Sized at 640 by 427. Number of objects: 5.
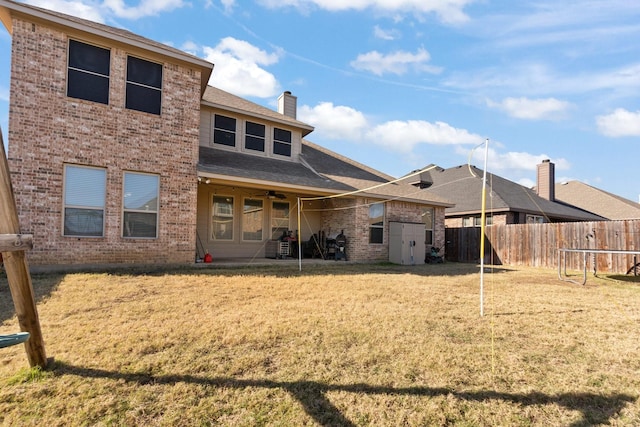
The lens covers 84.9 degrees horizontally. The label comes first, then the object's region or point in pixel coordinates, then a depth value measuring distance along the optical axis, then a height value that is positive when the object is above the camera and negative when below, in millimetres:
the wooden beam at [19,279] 2724 -439
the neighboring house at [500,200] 18812 +1954
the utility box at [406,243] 13938 -445
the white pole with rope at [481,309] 5469 -1191
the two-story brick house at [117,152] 7945 +2022
